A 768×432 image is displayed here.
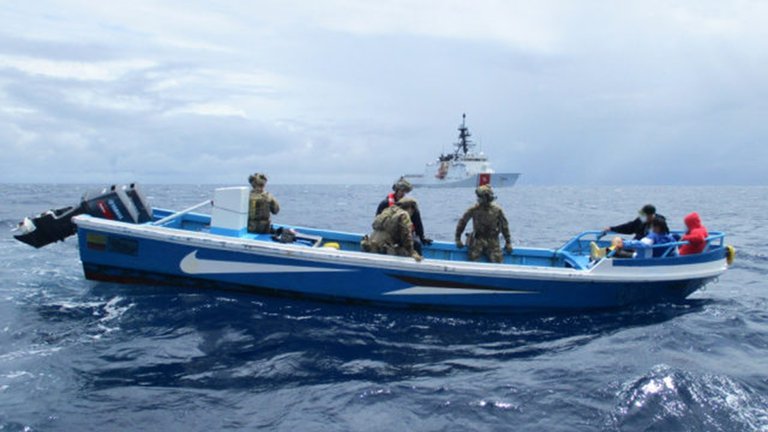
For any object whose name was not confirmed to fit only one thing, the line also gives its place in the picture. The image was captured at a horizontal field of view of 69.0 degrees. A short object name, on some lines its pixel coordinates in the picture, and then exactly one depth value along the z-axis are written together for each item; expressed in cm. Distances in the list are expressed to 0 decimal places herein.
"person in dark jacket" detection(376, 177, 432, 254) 1000
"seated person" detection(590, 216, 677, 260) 993
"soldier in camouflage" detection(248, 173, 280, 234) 1082
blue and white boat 912
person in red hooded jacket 1005
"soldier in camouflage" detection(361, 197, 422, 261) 945
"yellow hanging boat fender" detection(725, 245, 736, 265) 1066
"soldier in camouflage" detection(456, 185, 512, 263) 1006
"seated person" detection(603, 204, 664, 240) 1084
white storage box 1002
